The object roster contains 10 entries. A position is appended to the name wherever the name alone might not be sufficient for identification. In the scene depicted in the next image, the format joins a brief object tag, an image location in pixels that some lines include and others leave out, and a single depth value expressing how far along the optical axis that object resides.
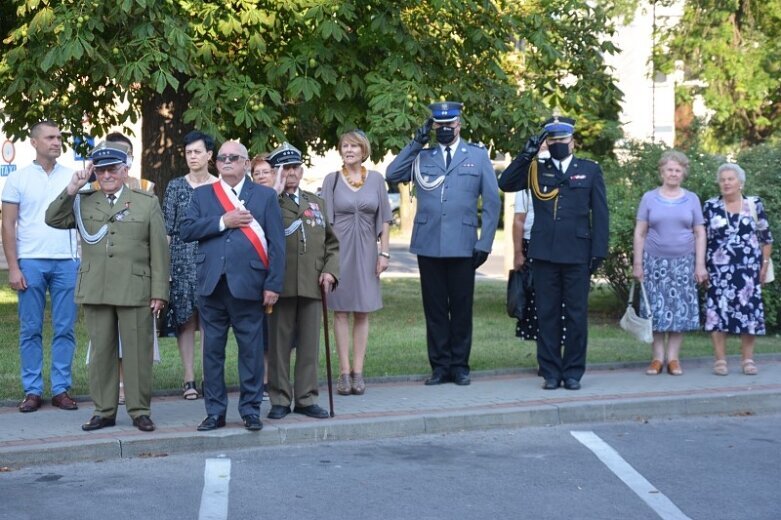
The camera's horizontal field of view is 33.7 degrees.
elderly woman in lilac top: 10.57
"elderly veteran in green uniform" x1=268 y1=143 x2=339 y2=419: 8.62
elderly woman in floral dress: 10.72
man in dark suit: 8.01
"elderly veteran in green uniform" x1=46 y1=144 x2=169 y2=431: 8.07
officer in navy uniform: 9.79
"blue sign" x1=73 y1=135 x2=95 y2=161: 17.34
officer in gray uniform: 9.77
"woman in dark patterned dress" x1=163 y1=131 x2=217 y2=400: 9.09
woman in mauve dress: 9.66
